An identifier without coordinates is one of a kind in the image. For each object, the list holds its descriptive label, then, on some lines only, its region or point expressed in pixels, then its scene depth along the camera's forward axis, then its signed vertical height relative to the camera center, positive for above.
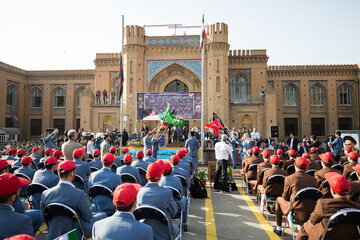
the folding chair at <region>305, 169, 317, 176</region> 6.03 -0.99
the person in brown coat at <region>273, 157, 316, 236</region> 3.88 -1.13
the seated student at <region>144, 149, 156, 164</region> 7.10 -0.80
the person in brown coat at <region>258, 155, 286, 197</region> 5.12 -1.12
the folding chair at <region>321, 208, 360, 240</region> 2.66 -0.95
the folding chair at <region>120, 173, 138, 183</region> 5.06 -0.96
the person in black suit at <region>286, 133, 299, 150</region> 13.17 -0.65
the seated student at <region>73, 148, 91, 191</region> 5.48 -0.84
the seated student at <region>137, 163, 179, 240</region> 3.19 -0.84
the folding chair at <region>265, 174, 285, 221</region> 5.00 -1.00
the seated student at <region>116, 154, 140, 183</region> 5.21 -0.83
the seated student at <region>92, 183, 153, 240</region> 2.16 -0.83
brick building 23.45 +4.56
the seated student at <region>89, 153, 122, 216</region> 3.96 -0.87
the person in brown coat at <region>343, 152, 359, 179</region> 5.59 -0.77
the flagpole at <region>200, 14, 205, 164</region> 14.33 -1.10
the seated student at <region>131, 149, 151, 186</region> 6.18 -0.85
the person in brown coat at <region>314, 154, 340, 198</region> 4.77 -0.75
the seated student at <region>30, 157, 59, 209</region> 4.36 -0.84
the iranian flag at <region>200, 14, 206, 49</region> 15.86 +6.09
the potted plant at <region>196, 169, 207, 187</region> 8.17 -1.44
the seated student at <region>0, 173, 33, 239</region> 2.40 -0.80
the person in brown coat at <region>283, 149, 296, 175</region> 7.16 -0.90
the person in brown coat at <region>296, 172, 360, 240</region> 2.79 -0.91
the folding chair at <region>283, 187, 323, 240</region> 3.76 -0.97
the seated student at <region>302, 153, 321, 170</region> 6.31 -0.89
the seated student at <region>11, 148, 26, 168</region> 6.55 -0.79
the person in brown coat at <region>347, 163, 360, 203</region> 3.87 -0.96
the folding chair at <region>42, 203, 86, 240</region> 2.93 -0.98
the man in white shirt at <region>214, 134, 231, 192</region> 7.91 -0.96
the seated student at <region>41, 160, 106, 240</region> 3.02 -0.87
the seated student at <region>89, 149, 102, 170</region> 6.53 -0.84
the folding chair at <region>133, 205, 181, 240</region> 2.77 -0.95
